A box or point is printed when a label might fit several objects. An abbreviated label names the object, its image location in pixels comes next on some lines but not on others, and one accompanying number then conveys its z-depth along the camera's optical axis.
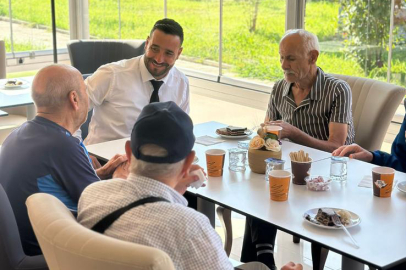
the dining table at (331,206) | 1.93
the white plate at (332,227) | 2.06
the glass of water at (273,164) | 2.55
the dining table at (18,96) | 4.08
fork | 2.00
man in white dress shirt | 3.45
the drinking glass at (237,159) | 2.73
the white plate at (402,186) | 2.42
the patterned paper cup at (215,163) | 2.63
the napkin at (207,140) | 3.15
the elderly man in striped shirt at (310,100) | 3.25
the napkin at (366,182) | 2.50
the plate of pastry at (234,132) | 3.24
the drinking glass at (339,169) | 2.58
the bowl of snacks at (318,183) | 2.45
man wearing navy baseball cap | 1.52
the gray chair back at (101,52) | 5.66
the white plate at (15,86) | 4.51
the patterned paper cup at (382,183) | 2.36
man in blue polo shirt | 2.19
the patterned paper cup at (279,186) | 2.32
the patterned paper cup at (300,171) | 2.52
